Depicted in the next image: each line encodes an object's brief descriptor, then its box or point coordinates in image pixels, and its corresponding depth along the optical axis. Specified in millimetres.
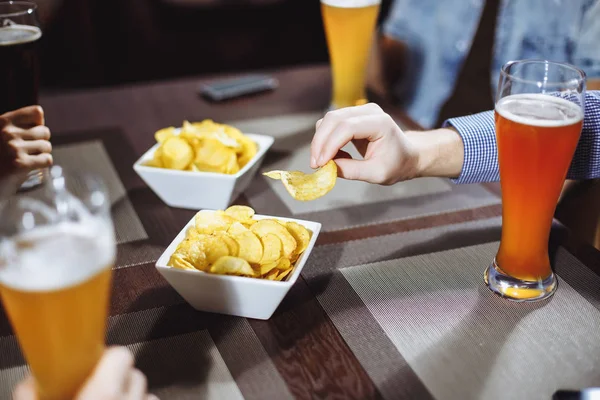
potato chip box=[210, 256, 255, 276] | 824
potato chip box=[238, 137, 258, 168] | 1194
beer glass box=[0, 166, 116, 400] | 561
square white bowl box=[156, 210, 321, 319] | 811
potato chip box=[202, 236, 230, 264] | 846
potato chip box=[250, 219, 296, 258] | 866
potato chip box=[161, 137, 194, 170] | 1128
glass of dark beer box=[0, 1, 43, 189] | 1179
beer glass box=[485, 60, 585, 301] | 838
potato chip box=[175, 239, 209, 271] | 851
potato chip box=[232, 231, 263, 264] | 842
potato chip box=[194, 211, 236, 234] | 916
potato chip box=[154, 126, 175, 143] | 1198
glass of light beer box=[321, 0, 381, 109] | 1487
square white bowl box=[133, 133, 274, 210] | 1105
